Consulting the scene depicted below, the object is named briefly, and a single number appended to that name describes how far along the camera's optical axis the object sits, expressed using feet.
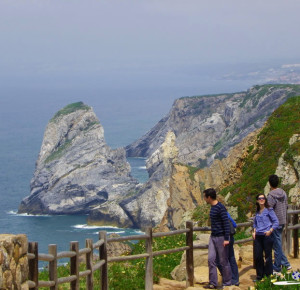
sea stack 648.38
